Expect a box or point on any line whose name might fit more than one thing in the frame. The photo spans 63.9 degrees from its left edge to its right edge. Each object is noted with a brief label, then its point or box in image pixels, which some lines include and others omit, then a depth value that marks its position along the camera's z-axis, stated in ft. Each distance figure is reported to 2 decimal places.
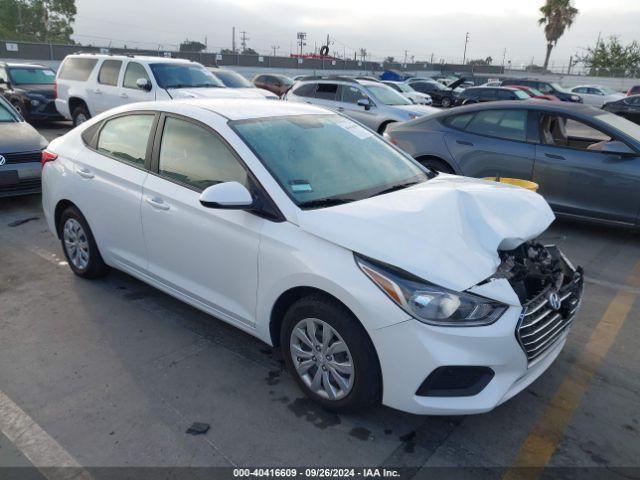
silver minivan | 40.63
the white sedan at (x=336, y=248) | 8.18
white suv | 34.27
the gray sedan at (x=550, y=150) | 18.65
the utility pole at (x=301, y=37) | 257.77
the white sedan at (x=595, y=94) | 91.20
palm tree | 171.73
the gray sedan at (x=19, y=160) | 21.59
